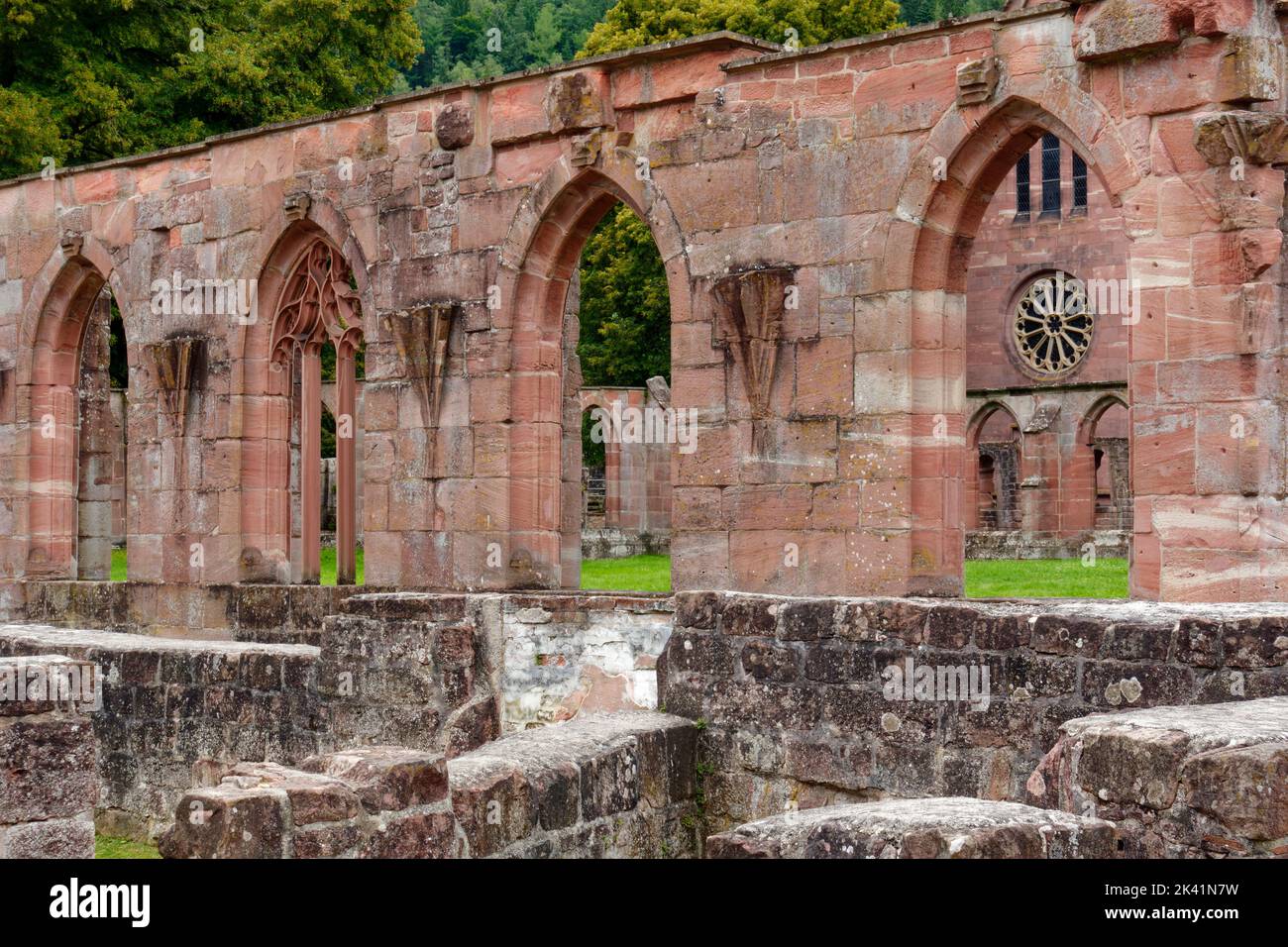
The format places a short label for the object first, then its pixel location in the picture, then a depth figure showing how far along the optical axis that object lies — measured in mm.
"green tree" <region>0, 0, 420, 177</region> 21984
